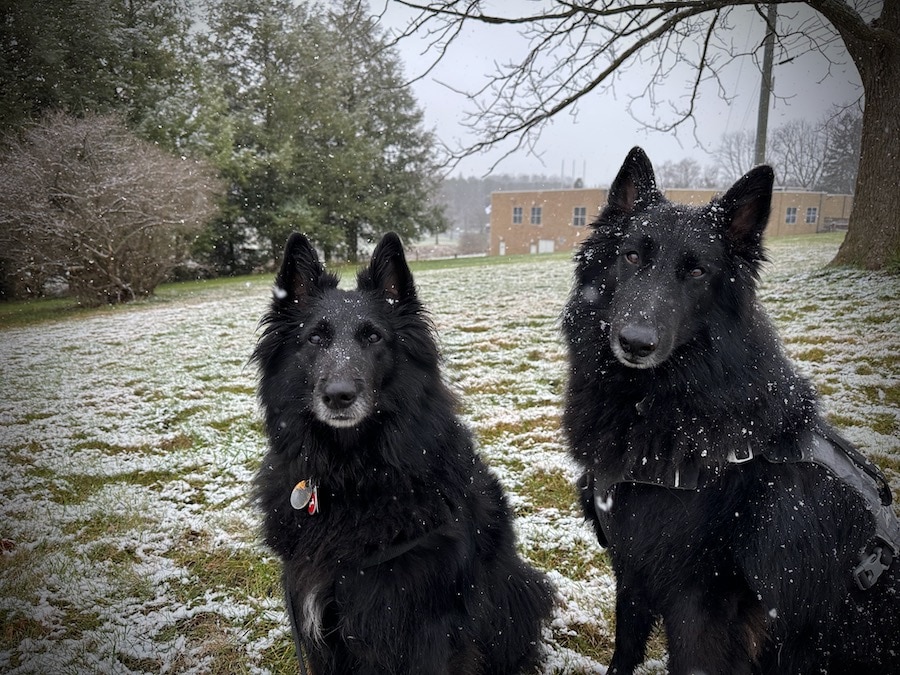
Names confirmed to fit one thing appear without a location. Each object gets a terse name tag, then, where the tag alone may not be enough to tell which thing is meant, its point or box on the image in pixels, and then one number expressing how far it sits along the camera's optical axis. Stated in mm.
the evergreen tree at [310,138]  22342
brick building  38141
